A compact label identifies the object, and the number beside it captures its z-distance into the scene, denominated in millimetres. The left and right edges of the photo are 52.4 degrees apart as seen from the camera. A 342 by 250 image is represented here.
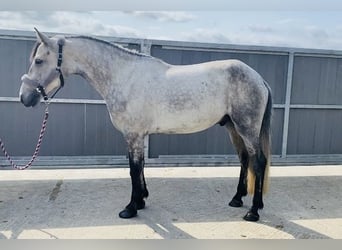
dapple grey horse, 2877
